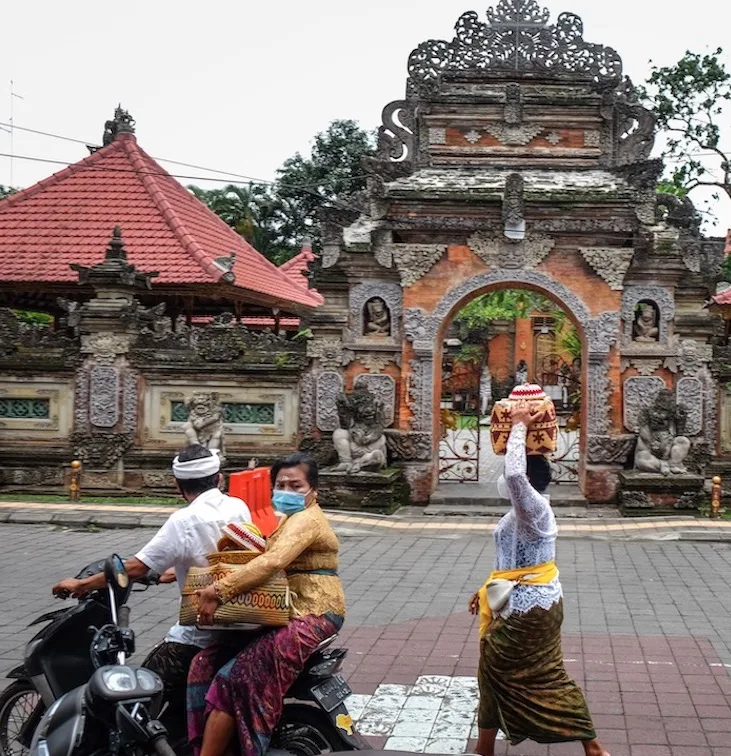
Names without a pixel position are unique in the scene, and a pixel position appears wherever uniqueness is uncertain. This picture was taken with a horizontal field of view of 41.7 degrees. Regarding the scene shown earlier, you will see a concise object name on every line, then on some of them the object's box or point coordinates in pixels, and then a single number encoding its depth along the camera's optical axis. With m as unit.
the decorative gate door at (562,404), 15.43
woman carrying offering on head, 4.54
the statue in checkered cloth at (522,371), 31.67
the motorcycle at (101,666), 3.79
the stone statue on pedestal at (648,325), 13.41
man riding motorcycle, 4.23
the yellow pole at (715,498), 12.47
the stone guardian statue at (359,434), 12.99
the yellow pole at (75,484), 13.61
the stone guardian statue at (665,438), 12.72
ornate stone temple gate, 13.30
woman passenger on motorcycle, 3.91
